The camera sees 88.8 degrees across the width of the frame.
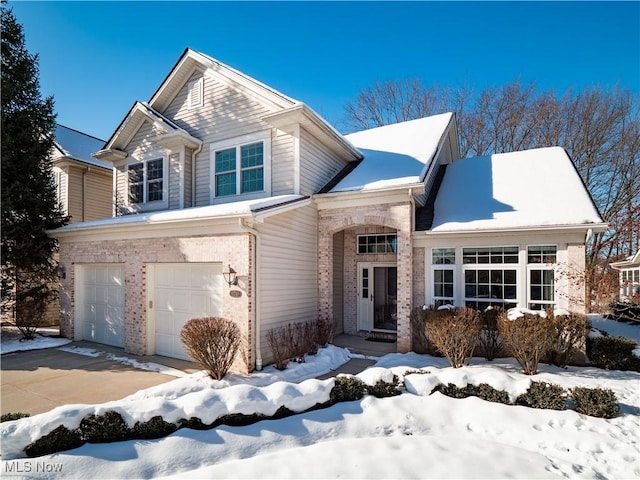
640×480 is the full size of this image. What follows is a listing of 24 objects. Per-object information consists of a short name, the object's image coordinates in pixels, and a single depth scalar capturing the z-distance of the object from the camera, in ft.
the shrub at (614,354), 24.43
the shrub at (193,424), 14.29
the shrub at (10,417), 13.53
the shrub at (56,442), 12.16
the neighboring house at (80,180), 47.01
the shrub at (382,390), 17.85
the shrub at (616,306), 38.92
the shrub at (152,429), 13.56
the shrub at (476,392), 17.31
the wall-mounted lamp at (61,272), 34.01
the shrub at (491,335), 26.58
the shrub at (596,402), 16.15
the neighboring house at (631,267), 56.80
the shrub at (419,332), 27.99
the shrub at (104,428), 13.14
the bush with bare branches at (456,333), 23.91
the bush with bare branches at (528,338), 22.18
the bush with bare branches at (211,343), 21.33
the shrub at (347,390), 17.20
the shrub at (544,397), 16.67
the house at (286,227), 25.35
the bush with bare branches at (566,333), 23.36
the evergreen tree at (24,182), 33.99
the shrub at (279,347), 24.02
